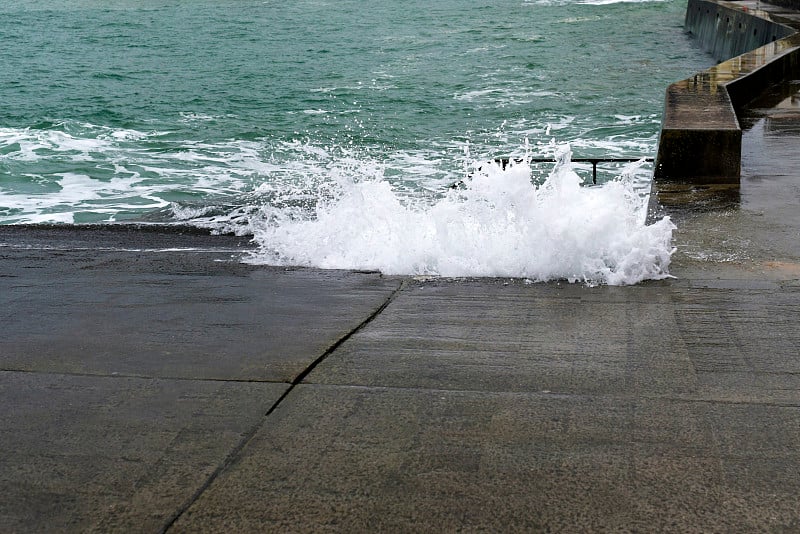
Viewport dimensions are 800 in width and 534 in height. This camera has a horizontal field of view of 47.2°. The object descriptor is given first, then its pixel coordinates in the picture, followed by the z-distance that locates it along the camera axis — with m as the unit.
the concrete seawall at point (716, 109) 7.73
